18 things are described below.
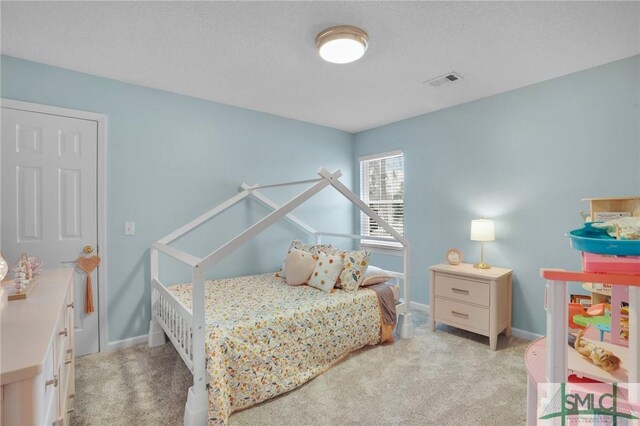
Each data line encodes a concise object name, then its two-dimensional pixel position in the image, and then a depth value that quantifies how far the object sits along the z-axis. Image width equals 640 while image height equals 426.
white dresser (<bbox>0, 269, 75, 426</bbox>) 0.79
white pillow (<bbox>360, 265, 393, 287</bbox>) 2.81
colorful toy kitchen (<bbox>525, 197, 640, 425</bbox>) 0.71
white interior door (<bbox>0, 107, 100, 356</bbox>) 2.26
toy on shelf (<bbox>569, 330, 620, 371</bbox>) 0.94
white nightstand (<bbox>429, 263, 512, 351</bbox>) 2.65
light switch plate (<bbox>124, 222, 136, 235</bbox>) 2.70
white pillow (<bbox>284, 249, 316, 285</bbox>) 2.89
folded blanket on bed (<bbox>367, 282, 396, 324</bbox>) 2.72
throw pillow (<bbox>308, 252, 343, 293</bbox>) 2.71
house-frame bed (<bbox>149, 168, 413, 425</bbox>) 1.68
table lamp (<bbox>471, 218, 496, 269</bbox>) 2.87
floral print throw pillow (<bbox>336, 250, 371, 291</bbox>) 2.72
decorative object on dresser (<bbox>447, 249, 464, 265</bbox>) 3.12
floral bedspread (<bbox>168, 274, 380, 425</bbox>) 1.79
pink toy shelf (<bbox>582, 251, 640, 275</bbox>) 0.76
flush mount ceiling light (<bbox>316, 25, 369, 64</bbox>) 1.89
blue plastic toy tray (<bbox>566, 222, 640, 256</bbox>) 0.78
